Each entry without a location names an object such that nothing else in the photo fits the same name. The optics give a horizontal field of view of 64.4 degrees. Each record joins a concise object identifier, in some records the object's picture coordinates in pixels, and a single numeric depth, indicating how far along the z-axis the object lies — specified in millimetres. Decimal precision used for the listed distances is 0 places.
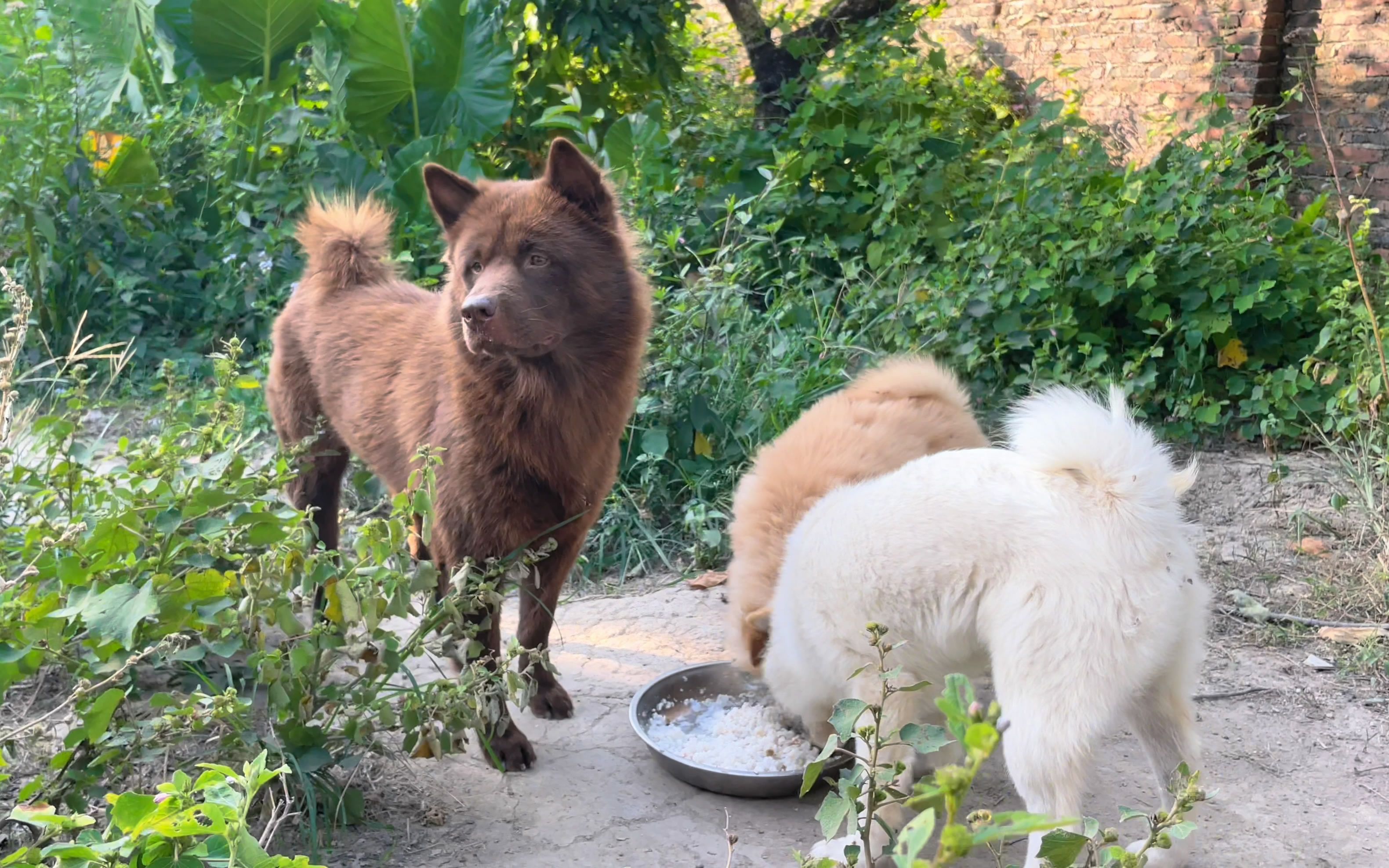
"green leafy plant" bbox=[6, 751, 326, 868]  1534
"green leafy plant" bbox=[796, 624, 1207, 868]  1112
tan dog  3189
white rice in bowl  3021
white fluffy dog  2264
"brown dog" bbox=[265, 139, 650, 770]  3043
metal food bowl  2867
